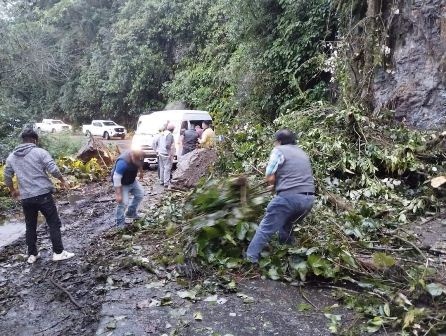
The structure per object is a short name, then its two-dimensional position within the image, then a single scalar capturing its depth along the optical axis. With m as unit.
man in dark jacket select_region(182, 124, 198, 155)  11.24
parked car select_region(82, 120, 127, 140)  30.02
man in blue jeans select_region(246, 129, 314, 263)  4.89
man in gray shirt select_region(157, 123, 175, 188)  10.05
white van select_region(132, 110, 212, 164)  12.96
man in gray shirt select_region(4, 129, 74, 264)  5.54
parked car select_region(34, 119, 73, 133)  30.09
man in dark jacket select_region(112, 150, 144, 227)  6.51
